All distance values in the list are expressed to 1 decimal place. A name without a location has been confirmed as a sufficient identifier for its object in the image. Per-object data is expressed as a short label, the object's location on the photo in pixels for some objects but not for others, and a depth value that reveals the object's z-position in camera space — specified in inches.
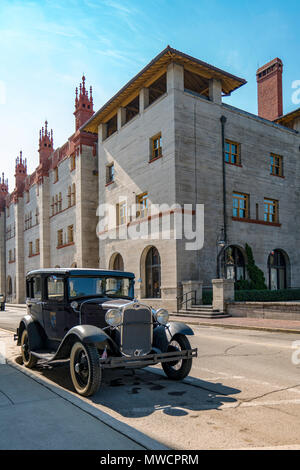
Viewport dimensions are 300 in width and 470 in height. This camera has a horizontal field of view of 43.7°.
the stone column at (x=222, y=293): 703.7
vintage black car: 212.5
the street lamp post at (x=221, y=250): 851.6
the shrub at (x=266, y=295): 765.3
